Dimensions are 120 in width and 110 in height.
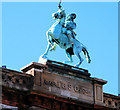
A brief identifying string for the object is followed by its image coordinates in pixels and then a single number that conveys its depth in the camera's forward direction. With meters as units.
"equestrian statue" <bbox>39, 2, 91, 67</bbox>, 50.50
